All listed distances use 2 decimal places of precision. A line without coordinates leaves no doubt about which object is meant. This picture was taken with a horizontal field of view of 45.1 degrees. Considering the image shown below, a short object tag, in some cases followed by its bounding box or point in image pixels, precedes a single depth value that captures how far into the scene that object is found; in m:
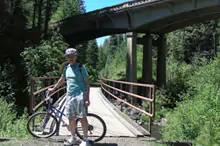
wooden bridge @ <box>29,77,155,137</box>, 6.18
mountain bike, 5.23
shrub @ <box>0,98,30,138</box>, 6.15
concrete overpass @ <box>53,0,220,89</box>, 22.41
